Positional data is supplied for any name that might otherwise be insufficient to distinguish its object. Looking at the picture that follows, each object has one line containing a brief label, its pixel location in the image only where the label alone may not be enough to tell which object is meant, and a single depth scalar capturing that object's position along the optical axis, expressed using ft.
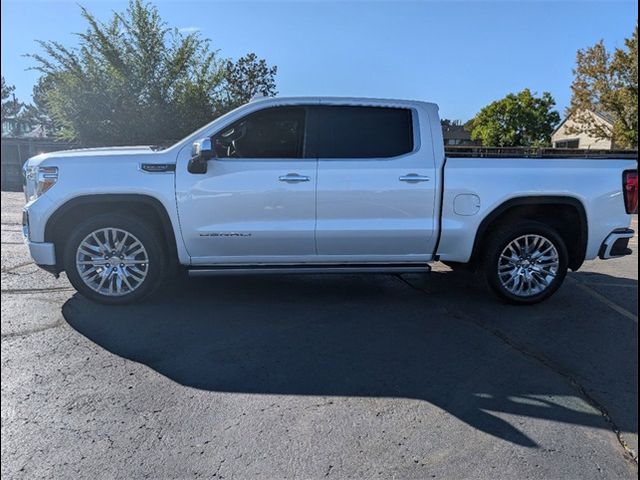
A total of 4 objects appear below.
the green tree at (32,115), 140.79
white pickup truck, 15.33
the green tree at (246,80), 66.90
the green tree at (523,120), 163.22
